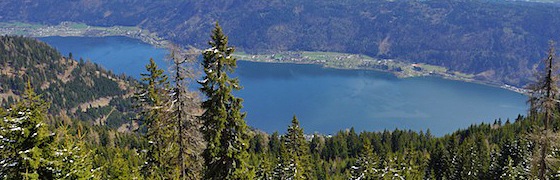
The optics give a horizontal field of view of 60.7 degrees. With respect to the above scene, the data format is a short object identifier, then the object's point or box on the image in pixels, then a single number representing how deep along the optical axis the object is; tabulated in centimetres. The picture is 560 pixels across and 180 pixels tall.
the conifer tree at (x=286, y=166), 4406
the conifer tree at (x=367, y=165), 4178
